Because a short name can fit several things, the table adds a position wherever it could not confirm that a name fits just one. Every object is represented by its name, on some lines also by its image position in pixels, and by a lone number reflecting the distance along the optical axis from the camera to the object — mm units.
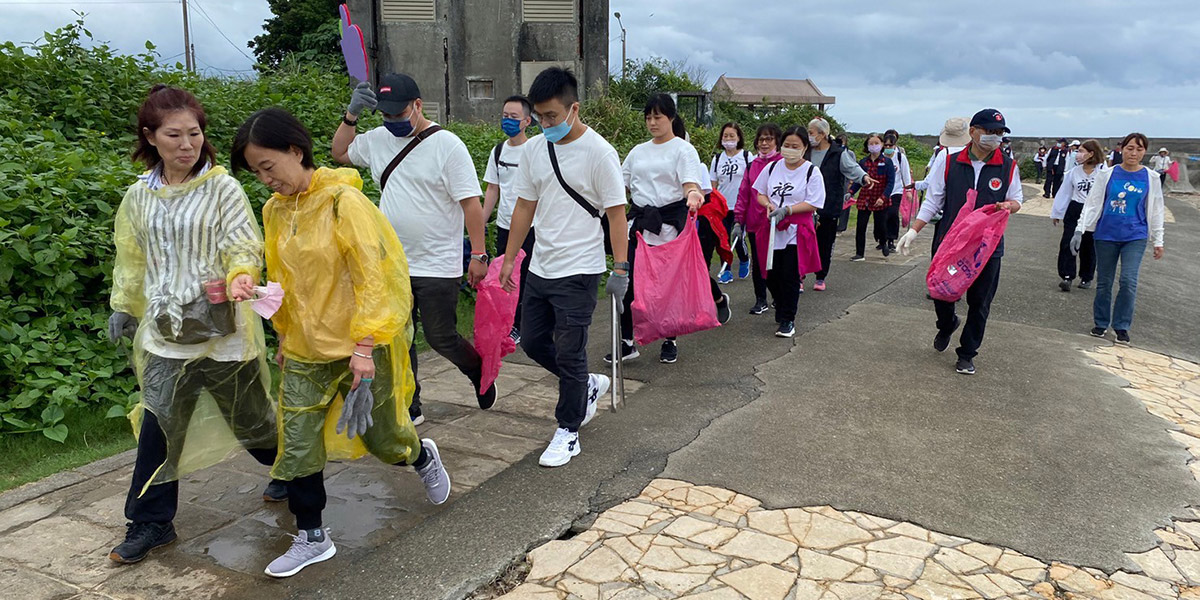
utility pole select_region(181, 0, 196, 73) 30225
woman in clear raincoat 2955
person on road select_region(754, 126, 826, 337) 6691
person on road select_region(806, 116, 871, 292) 8352
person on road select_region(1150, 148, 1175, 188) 24317
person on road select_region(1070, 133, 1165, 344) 6867
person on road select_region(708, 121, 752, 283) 8602
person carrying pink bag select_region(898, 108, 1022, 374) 5637
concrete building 17094
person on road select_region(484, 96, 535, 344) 5668
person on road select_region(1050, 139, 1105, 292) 9203
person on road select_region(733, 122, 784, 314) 7195
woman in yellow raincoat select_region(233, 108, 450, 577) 2898
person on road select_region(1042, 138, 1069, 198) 23875
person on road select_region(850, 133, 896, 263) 10727
